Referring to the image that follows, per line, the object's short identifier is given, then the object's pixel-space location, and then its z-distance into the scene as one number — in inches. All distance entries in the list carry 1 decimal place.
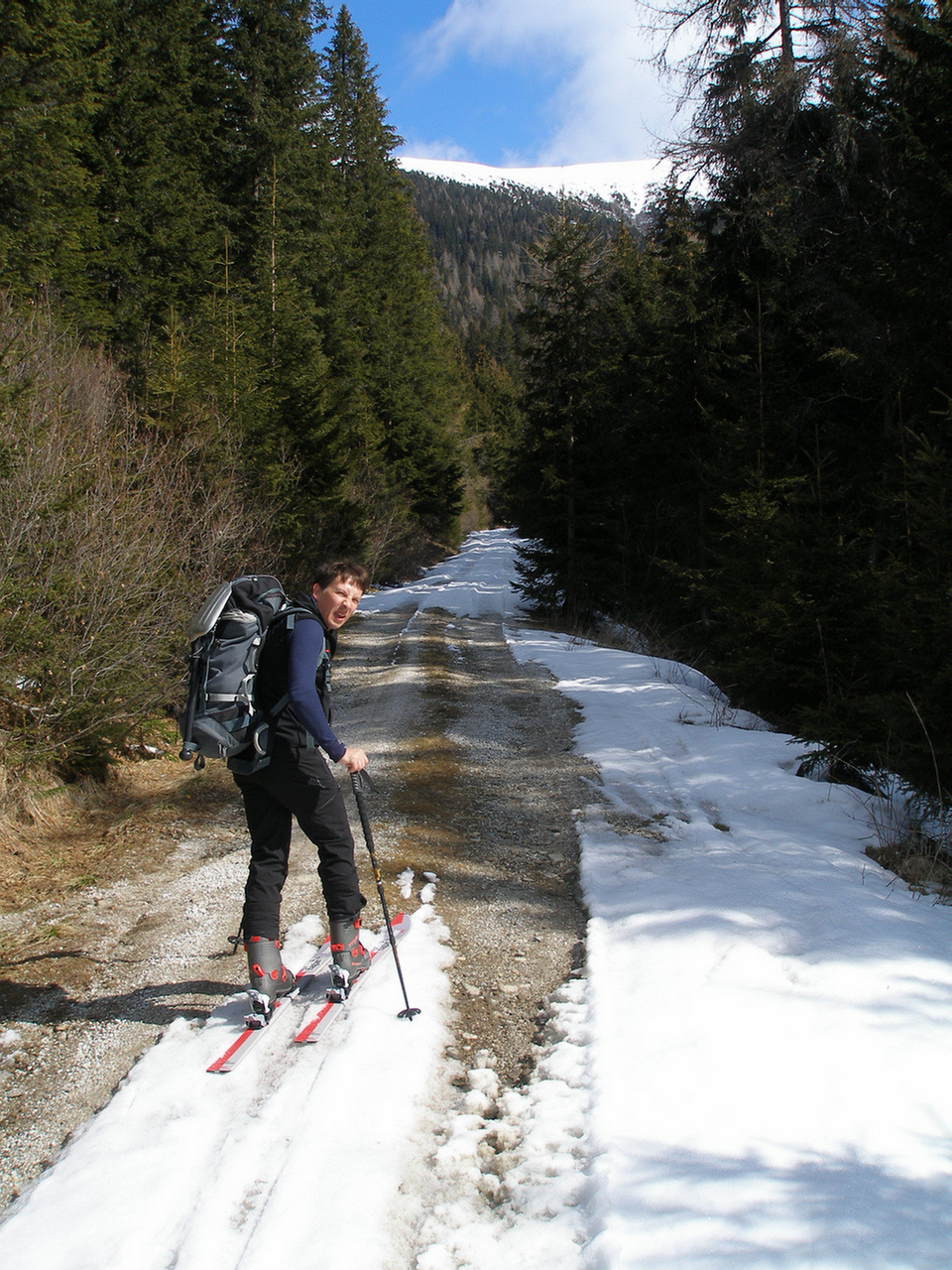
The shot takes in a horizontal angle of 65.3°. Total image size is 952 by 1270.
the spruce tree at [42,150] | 499.8
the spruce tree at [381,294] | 1063.0
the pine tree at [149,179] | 655.8
